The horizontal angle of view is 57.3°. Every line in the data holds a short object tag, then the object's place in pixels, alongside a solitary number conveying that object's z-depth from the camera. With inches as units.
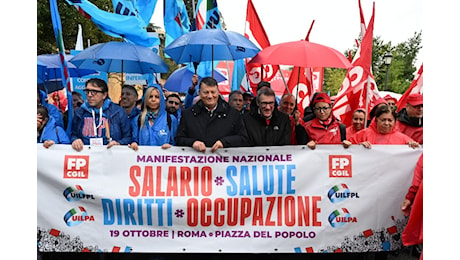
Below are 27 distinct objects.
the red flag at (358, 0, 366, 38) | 238.7
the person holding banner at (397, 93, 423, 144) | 191.0
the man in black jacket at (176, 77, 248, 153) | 159.2
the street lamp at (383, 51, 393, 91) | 688.4
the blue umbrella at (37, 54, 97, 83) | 277.8
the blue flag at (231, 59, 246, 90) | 288.1
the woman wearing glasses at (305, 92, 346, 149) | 177.9
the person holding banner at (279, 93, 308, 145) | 178.5
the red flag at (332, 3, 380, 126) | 220.8
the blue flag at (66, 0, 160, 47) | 217.8
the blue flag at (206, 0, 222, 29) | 272.4
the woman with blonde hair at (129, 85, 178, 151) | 173.3
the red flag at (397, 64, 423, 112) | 226.4
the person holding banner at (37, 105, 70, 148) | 166.6
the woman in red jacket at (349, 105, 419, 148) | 171.9
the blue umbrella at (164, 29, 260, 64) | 200.8
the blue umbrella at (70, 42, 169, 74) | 208.5
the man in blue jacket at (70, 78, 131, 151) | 169.2
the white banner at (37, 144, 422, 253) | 158.2
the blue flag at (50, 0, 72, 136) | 184.4
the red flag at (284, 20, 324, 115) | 276.4
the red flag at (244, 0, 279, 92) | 251.4
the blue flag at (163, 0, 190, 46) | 273.6
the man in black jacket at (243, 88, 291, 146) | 165.2
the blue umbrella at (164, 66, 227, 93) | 292.3
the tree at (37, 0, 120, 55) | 596.2
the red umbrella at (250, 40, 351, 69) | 191.9
